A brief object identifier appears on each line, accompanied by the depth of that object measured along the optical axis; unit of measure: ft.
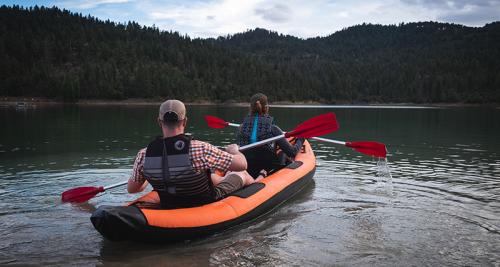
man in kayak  16.75
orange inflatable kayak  16.96
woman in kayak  25.84
